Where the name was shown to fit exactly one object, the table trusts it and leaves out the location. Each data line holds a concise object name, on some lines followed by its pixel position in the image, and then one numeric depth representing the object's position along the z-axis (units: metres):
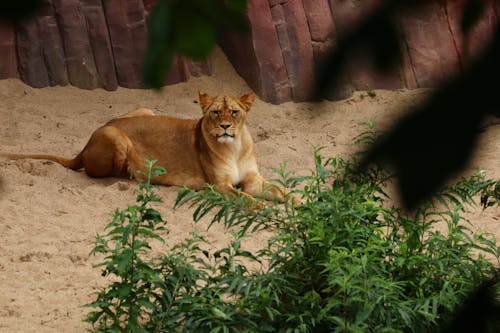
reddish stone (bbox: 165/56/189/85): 17.29
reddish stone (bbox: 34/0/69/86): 16.77
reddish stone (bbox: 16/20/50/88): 16.83
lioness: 13.84
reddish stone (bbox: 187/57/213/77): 17.61
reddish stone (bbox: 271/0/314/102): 16.32
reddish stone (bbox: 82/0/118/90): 17.02
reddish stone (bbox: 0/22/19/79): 16.78
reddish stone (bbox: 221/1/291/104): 16.31
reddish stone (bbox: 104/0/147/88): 16.83
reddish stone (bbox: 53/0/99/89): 16.89
